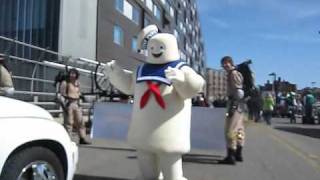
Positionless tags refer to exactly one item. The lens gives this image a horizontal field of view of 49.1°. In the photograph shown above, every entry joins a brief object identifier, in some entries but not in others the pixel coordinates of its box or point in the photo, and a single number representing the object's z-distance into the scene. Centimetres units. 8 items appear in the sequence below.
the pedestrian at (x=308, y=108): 1792
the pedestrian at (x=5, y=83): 632
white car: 293
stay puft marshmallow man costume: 376
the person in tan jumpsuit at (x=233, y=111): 576
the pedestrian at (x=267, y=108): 1622
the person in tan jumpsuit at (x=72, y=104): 715
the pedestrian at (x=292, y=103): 1851
